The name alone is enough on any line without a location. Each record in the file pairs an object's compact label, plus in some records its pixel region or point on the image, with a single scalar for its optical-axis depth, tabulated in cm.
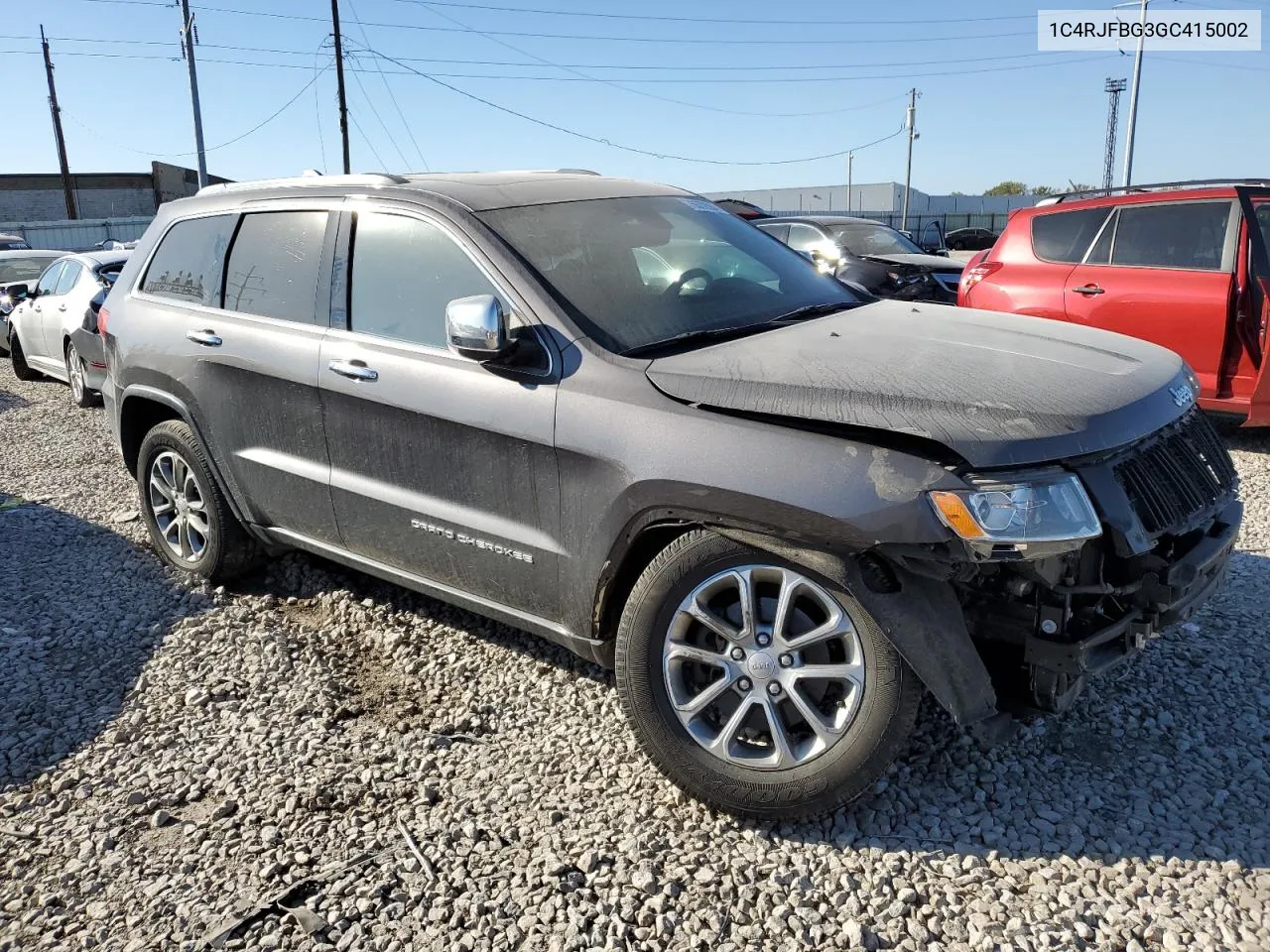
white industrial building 5366
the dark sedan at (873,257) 1104
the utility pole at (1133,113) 3650
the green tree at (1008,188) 8200
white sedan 990
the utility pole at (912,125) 5262
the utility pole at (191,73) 2517
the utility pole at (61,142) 4262
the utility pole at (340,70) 3300
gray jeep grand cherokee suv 259
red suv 632
